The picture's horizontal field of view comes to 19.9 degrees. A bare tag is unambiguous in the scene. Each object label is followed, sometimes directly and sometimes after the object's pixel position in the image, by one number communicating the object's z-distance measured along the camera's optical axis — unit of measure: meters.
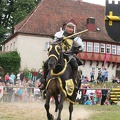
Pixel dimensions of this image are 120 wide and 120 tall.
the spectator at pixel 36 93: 19.84
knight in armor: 9.54
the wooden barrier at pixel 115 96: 21.06
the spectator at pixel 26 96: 19.48
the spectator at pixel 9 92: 19.12
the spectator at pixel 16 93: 19.34
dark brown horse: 8.69
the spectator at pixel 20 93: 19.33
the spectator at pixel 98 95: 20.90
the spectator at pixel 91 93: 20.70
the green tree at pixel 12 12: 50.36
